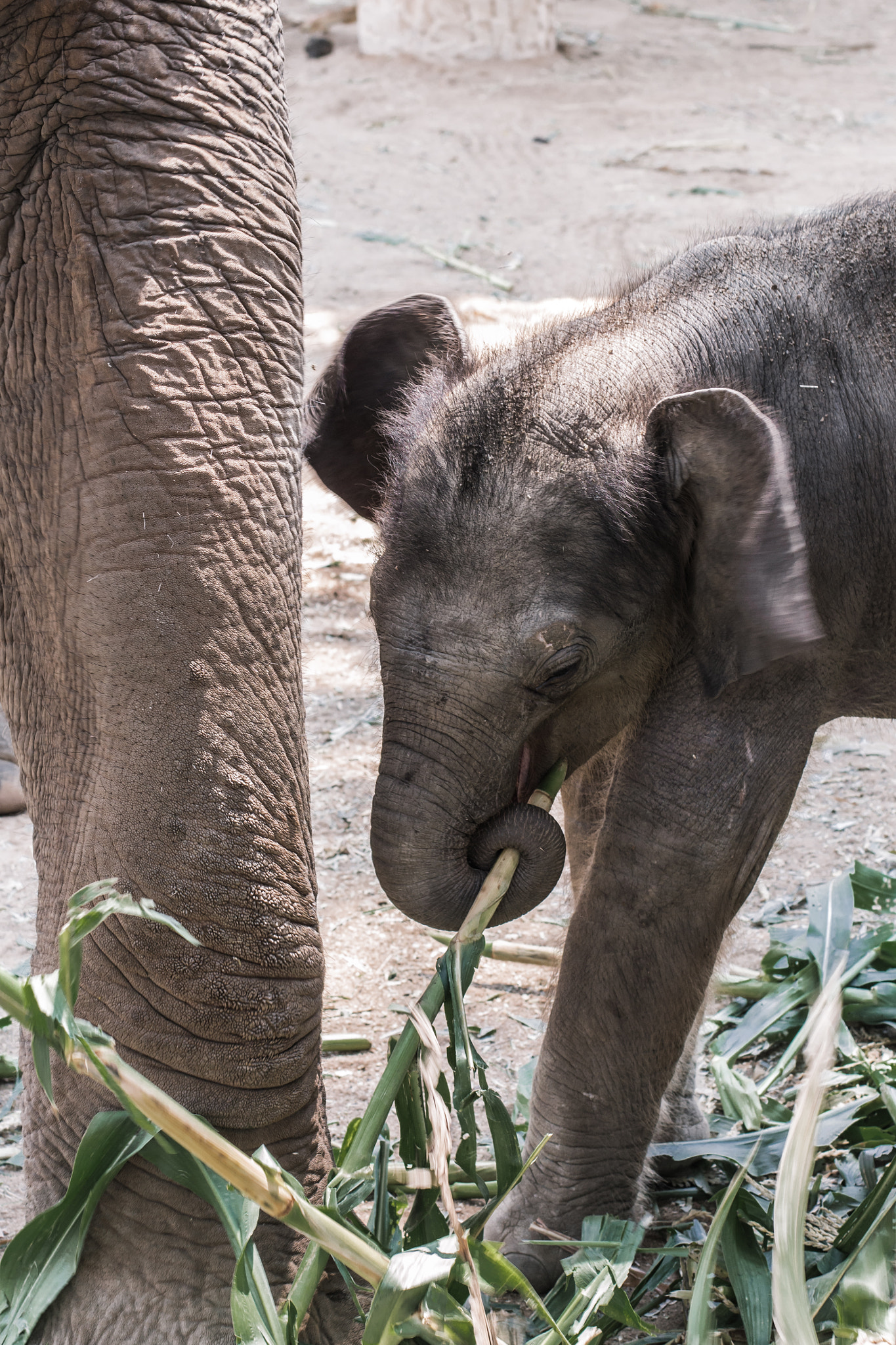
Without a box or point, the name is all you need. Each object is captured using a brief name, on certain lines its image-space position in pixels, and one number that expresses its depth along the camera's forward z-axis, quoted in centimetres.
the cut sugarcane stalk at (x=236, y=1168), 398
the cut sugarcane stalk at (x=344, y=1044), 490
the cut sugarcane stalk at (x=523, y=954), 493
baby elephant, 437
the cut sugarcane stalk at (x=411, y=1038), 429
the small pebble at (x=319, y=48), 1619
